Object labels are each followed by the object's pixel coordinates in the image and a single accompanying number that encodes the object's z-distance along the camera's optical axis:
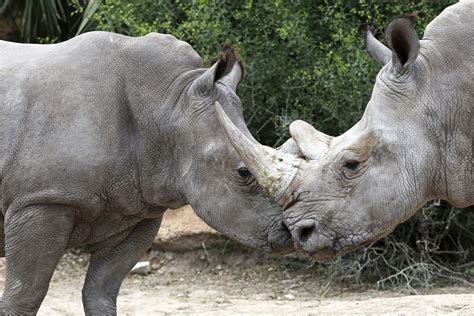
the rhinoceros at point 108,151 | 12.39
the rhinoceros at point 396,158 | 11.48
